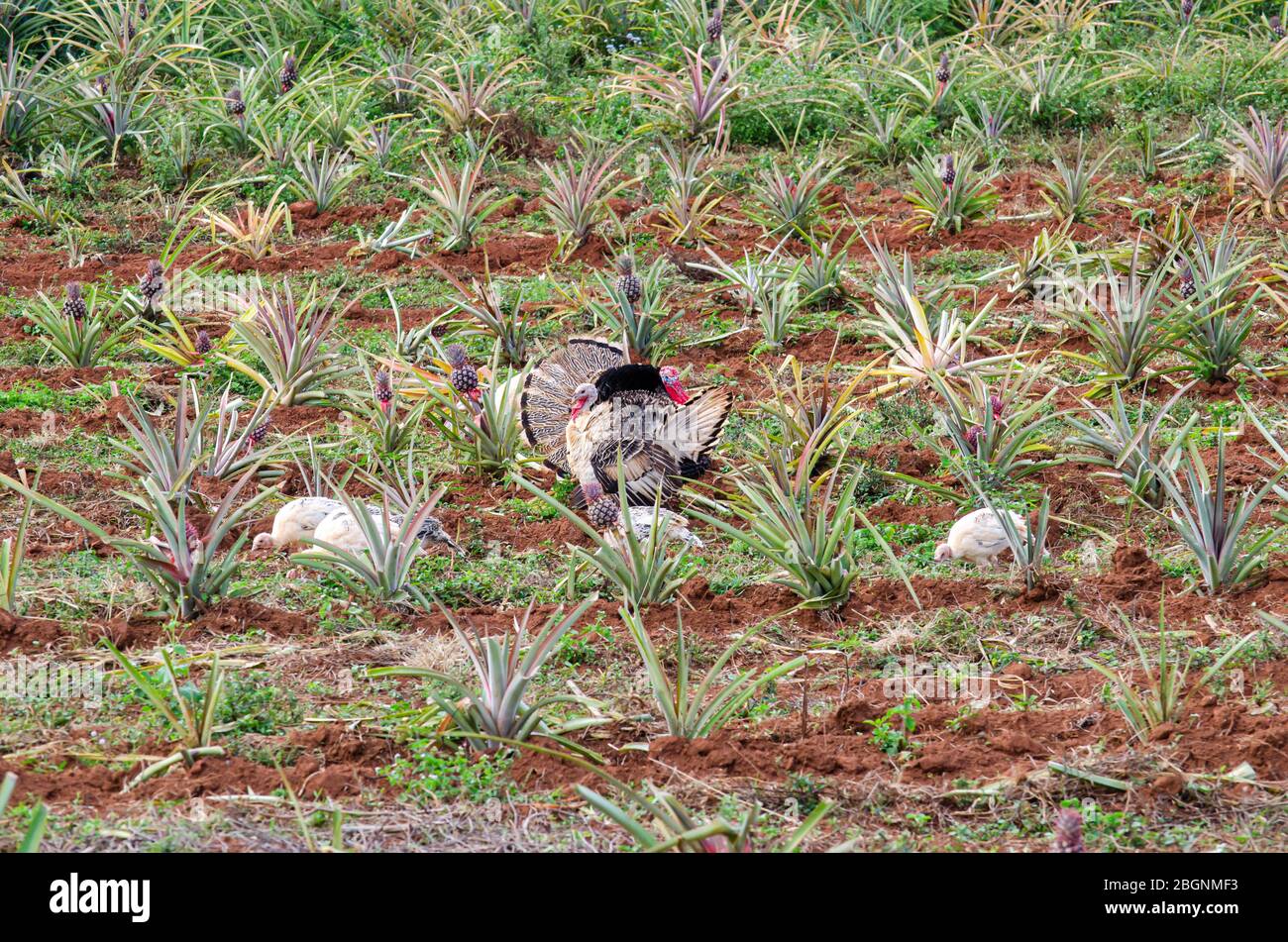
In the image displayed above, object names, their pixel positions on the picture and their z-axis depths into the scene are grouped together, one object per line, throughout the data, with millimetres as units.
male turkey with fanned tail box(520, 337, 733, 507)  9031
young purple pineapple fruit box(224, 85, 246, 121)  16203
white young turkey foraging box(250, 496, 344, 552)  8508
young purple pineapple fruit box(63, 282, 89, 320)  11383
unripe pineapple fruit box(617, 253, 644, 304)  11148
